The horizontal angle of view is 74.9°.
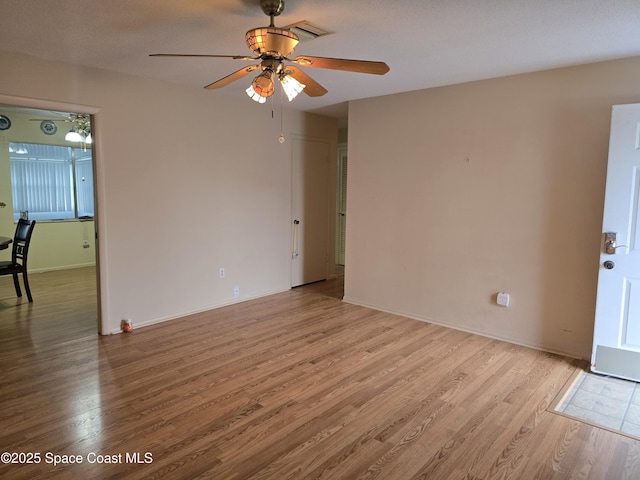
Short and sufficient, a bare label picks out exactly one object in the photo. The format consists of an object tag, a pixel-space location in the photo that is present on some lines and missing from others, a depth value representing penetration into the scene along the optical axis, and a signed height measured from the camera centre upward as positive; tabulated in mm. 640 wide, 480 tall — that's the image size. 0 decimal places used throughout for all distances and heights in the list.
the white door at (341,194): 6984 +80
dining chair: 4836 -707
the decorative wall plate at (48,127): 6754 +1093
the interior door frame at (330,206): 6002 -110
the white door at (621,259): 2984 -409
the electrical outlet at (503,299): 3854 -901
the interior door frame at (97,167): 3488 +250
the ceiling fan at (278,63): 2133 +740
